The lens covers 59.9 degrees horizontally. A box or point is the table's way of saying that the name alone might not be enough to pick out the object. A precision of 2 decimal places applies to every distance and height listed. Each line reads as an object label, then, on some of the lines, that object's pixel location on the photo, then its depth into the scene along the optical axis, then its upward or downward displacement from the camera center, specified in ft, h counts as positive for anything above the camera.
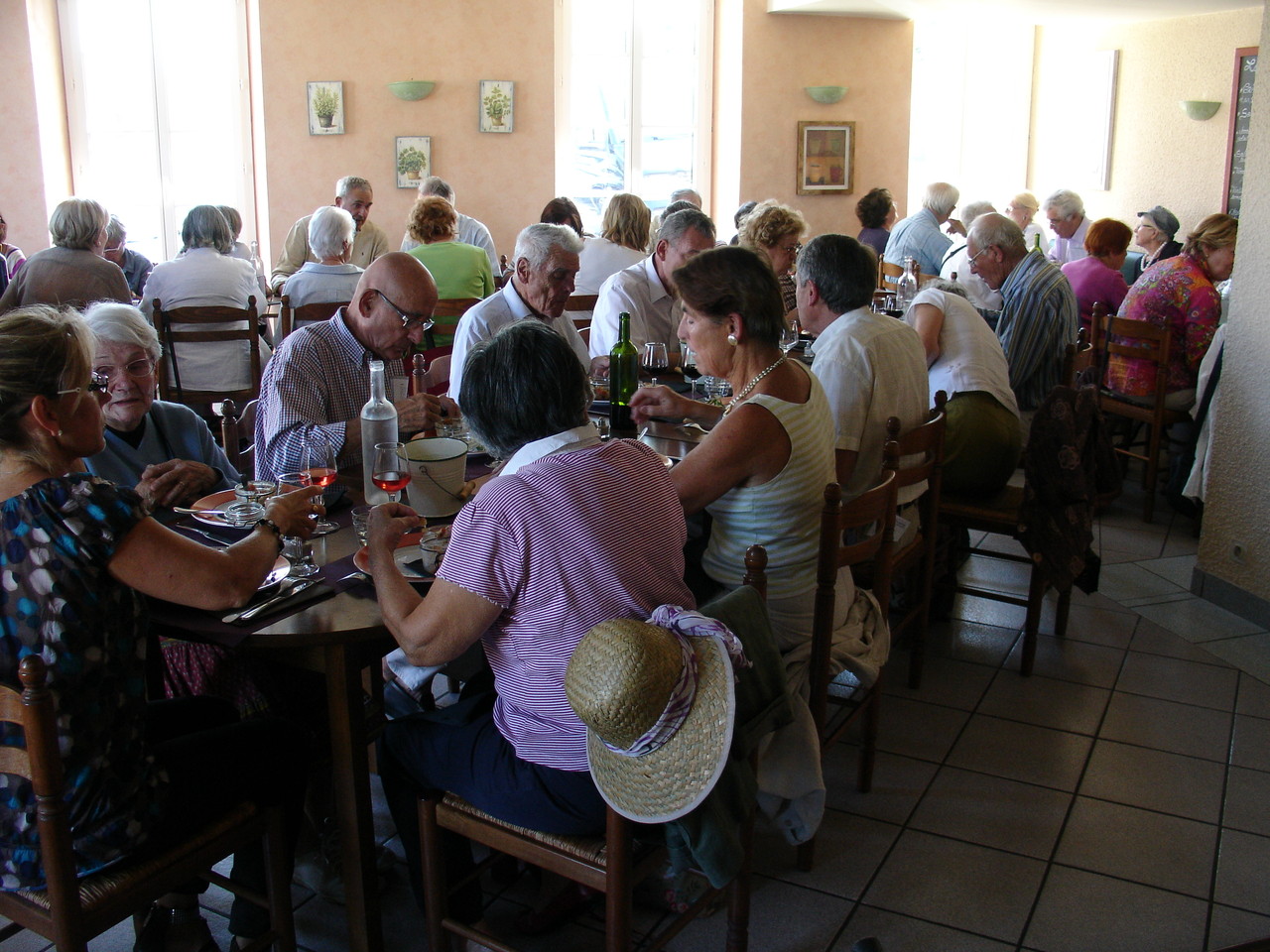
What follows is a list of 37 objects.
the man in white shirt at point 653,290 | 13.82 -0.84
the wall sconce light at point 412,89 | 26.68 +3.14
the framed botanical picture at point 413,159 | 27.30 +1.52
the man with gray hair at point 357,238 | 23.71 -0.31
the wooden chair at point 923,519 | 9.18 -2.77
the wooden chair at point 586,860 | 5.57 -3.35
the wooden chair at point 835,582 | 7.30 -2.52
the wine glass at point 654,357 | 12.55 -1.50
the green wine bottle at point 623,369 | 10.87 -1.42
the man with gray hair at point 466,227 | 22.94 -0.12
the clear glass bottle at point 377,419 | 7.73 -1.36
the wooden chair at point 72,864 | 4.72 -3.20
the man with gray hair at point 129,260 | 19.63 -0.73
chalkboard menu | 26.30 +2.37
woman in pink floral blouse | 16.52 -1.15
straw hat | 4.73 -2.10
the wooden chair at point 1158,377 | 16.11 -2.19
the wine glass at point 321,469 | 7.14 -1.59
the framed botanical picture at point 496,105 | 27.55 +2.86
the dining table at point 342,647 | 5.78 -2.29
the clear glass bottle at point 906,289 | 15.94 -0.96
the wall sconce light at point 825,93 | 29.63 +3.41
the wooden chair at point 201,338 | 15.31 -1.61
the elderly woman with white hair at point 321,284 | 17.31 -0.96
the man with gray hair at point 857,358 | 9.75 -1.18
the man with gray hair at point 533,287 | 11.60 -0.69
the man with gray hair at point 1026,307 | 14.14 -1.05
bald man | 9.00 -1.23
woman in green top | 18.29 -0.70
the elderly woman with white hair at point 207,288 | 16.46 -1.05
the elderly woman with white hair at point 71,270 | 17.02 -0.76
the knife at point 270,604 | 5.86 -2.04
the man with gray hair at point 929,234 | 24.29 -0.23
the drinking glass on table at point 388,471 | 6.82 -1.51
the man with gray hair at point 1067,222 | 25.80 +0.04
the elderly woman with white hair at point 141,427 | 7.86 -1.56
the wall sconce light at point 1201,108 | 27.12 +2.80
